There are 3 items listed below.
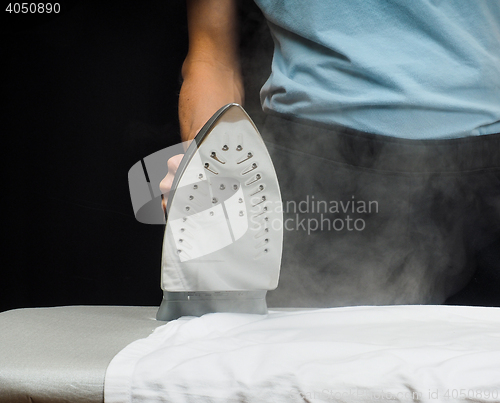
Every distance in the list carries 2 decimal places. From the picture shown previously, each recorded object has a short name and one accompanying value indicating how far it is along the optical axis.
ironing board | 1.83
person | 2.08
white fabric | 1.81
